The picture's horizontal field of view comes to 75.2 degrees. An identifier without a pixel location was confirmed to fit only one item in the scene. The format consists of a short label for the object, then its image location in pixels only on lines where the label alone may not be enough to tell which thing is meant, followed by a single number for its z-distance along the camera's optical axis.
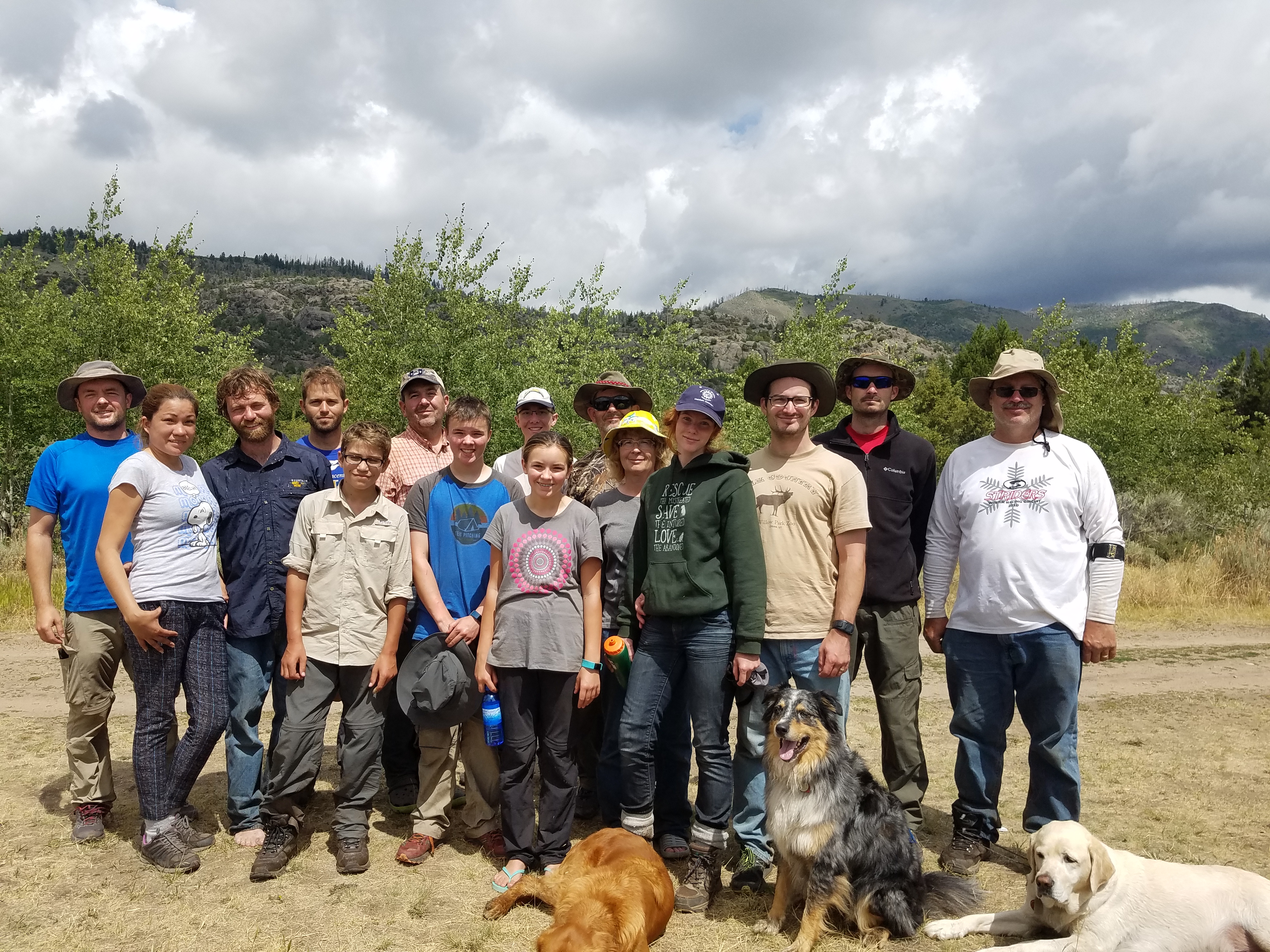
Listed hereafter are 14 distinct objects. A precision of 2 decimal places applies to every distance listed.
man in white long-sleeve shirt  4.19
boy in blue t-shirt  4.46
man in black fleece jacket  4.51
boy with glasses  4.25
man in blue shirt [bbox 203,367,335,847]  4.46
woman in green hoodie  3.90
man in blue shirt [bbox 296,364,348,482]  5.03
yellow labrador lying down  3.25
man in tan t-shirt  4.01
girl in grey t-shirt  4.10
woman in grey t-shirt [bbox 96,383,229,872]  4.17
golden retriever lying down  3.17
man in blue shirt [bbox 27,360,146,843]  4.46
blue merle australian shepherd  3.49
